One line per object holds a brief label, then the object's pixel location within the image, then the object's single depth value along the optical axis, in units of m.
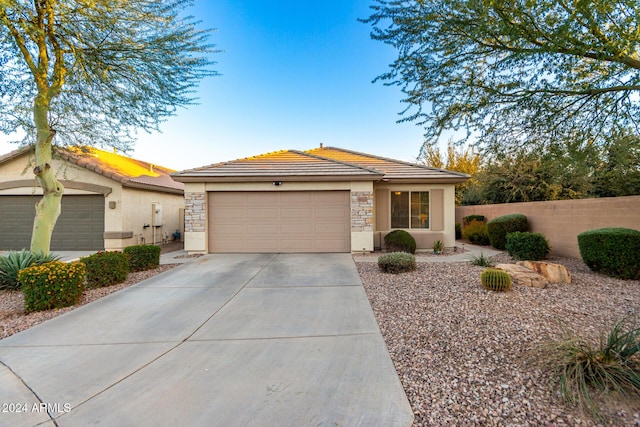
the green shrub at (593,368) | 2.46
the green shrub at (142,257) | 7.74
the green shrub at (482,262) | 7.66
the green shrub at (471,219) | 13.79
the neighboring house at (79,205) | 11.03
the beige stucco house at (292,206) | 10.12
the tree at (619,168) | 5.76
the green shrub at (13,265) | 5.99
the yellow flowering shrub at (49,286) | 4.85
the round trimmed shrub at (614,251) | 6.03
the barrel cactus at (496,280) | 5.18
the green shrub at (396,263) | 7.17
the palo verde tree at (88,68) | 6.61
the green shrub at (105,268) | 6.17
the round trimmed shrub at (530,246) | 8.16
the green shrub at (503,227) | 10.75
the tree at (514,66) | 4.73
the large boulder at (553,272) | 5.89
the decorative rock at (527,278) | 5.58
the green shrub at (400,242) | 10.11
